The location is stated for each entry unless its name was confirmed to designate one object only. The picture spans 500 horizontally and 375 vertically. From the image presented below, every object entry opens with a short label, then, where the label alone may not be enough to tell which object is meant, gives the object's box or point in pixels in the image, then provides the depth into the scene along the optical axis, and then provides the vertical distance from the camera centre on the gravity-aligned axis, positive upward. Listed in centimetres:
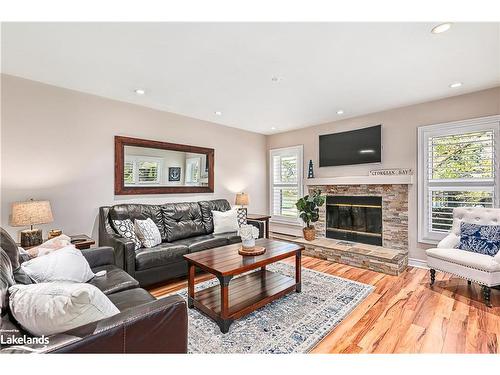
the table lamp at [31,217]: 248 -30
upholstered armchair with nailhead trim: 251 -77
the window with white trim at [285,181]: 538 +17
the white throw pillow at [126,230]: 307 -53
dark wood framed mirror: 364 +35
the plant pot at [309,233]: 454 -83
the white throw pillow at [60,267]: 173 -59
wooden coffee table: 211 -105
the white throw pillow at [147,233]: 313 -58
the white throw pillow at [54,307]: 105 -53
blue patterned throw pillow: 275 -58
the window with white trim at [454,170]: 320 +26
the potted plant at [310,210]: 455 -40
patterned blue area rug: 190 -121
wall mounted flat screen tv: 418 +76
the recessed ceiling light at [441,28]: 188 +126
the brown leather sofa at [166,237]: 282 -69
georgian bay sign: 385 +27
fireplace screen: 424 -55
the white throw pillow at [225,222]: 402 -56
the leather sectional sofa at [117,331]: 98 -63
